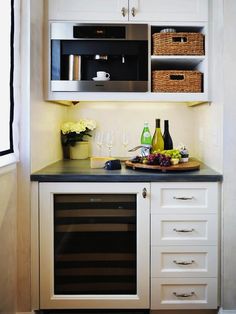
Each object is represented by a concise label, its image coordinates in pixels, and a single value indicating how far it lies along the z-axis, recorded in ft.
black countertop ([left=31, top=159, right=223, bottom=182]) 5.25
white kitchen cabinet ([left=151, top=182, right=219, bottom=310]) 5.33
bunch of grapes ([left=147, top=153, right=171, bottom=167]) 5.63
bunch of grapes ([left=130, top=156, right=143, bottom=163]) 6.12
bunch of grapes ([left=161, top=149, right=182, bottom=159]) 6.05
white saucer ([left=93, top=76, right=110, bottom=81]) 6.01
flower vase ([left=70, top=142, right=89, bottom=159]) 7.20
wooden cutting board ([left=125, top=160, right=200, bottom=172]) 5.54
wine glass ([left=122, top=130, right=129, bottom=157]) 7.26
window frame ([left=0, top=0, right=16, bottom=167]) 4.94
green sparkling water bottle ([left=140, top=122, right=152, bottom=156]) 6.89
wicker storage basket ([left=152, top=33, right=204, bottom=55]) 5.95
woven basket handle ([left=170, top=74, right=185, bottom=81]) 6.09
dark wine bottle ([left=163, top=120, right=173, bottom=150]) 6.95
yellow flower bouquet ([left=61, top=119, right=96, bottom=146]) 7.08
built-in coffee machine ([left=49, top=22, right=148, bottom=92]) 5.90
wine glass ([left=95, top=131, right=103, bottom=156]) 7.37
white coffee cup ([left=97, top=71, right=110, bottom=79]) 6.02
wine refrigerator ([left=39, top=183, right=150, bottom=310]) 5.31
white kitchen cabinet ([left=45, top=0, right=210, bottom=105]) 5.92
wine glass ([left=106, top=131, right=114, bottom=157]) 7.15
